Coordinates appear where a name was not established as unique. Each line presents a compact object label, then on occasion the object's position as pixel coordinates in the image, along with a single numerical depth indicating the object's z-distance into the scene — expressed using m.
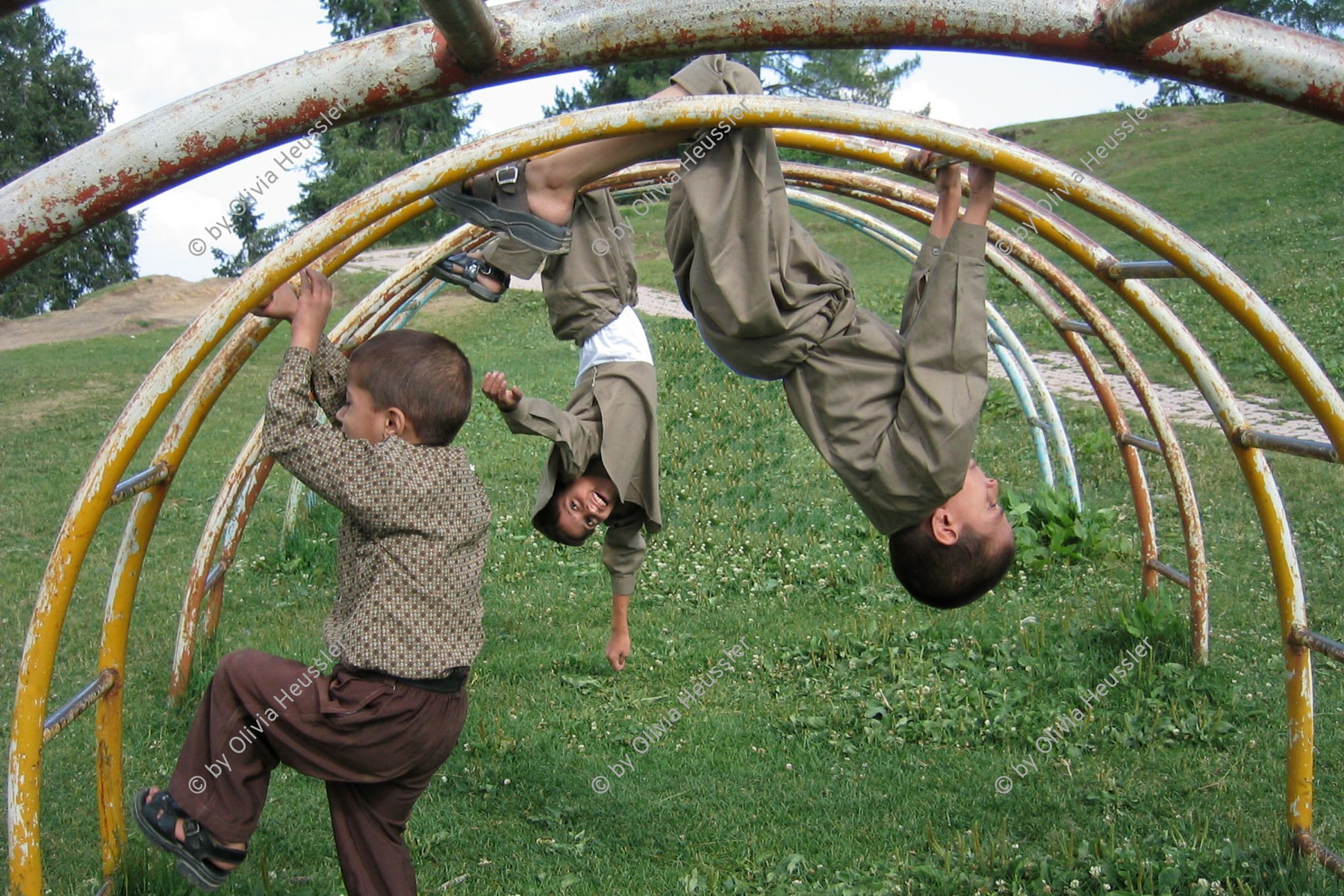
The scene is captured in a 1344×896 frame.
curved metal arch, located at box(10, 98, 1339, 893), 2.29
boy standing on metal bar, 2.70
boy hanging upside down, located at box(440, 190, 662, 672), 3.54
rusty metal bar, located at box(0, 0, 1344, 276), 1.70
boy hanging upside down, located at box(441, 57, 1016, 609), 2.58
